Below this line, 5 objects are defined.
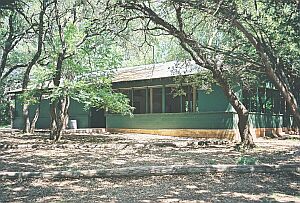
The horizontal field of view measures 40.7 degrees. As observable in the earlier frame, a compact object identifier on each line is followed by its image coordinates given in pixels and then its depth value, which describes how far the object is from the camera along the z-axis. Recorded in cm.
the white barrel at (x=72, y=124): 2397
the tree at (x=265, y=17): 793
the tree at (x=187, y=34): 1110
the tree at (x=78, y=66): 1465
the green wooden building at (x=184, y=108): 1747
